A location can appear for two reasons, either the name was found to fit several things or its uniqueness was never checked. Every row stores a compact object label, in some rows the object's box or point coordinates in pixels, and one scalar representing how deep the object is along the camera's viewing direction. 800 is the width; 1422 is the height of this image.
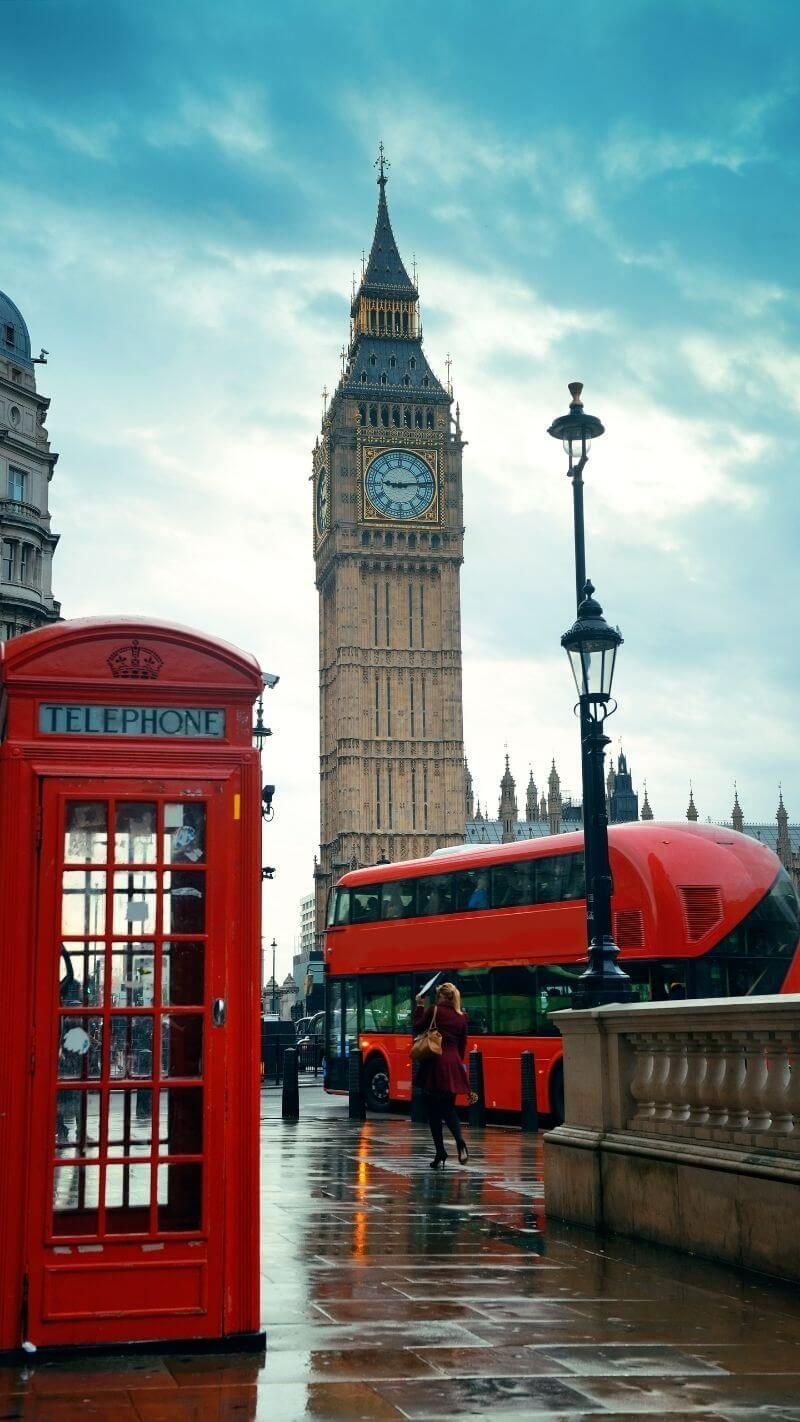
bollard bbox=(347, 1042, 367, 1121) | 21.19
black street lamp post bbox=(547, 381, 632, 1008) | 11.48
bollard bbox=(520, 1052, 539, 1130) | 18.69
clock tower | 95.19
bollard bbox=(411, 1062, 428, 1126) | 20.58
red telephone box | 5.52
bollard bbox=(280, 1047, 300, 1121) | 20.41
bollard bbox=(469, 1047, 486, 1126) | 19.92
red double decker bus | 17.45
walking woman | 13.12
